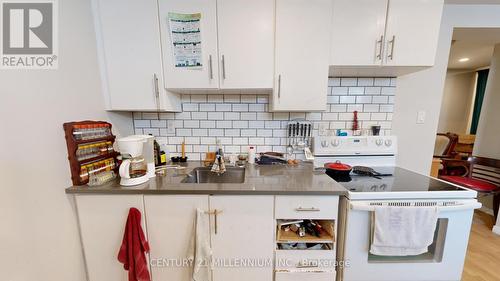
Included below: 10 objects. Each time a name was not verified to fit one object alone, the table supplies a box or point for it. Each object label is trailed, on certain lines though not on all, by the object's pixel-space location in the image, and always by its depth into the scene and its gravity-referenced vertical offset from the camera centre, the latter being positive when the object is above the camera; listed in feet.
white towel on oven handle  3.36 -2.00
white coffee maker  3.68 -0.96
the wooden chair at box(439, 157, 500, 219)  6.66 -2.37
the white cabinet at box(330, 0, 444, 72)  4.10 +1.93
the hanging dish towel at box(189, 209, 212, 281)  3.59 -2.57
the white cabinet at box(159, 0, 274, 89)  4.08 +1.64
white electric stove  3.48 -2.19
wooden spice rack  3.42 -0.60
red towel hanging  3.55 -2.57
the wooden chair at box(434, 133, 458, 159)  14.64 -2.11
